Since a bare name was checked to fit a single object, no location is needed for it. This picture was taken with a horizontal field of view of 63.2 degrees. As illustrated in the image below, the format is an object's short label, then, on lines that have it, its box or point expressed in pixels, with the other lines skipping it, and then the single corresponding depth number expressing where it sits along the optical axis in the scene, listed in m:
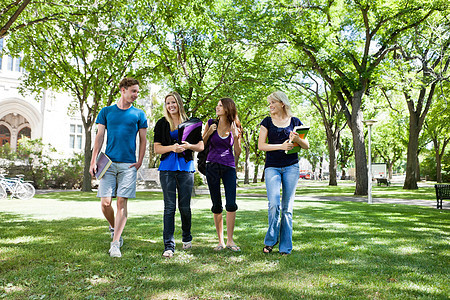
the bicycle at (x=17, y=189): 15.43
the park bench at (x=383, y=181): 31.90
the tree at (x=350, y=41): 17.19
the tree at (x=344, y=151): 55.77
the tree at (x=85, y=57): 17.45
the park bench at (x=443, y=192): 12.70
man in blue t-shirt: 4.69
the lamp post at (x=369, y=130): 14.42
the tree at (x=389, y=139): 38.75
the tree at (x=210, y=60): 17.80
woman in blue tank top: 4.72
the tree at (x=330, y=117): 28.52
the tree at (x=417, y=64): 18.03
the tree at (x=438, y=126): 27.50
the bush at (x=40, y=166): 21.98
